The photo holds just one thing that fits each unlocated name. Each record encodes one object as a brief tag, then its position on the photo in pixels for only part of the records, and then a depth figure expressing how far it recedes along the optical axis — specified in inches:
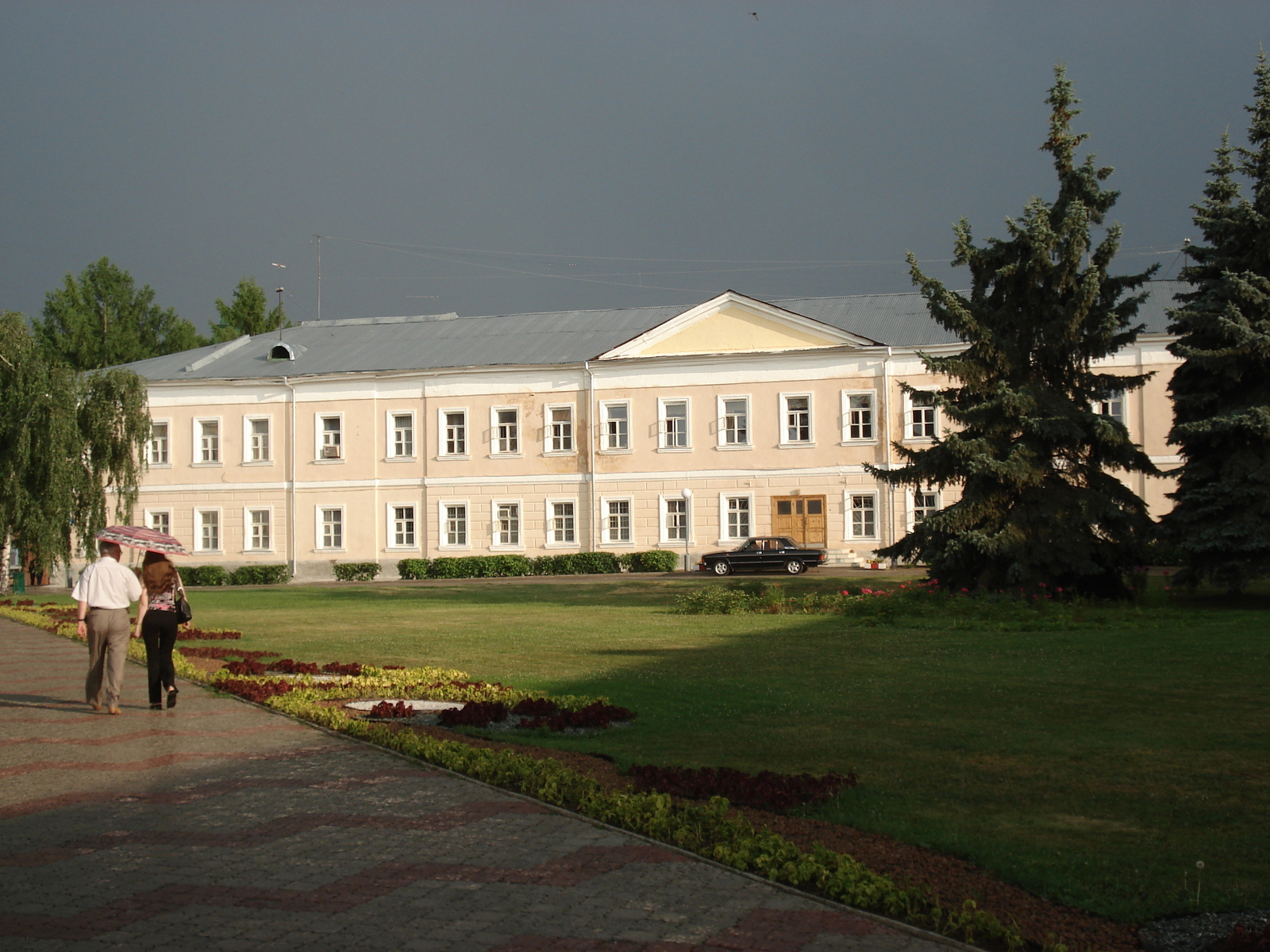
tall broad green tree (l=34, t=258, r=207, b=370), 2662.4
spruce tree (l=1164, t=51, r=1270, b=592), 914.1
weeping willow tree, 1310.3
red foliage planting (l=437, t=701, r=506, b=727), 423.8
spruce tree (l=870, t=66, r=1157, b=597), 895.7
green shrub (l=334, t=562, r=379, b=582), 1829.5
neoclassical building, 1726.1
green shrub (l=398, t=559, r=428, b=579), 1800.0
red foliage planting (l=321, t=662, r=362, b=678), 566.9
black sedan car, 1598.2
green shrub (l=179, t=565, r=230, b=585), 1859.0
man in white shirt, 461.4
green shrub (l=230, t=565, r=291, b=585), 1852.9
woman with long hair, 468.8
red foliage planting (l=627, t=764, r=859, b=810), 295.6
